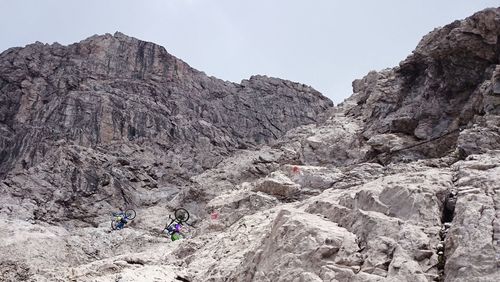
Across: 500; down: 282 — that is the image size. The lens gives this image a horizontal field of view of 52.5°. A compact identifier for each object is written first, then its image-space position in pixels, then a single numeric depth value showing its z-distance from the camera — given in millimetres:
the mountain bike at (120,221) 31203
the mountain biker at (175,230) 24970
